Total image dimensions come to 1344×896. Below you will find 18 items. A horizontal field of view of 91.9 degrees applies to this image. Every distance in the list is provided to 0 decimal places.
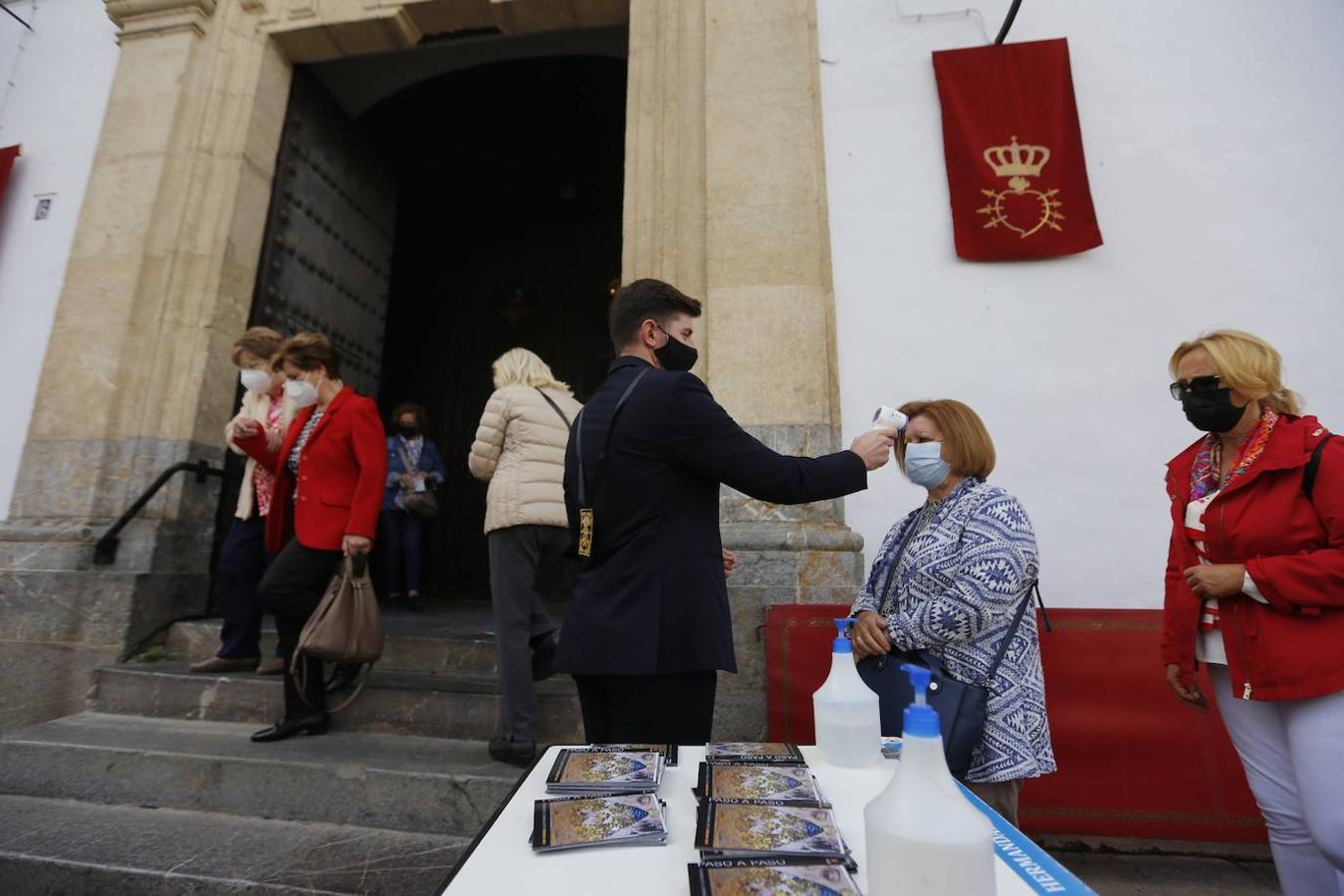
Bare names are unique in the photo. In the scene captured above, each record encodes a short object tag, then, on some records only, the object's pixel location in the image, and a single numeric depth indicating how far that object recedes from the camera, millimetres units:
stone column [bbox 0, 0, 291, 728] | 3865
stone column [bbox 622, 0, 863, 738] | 3281
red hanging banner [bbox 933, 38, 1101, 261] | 3648
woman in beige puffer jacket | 2789
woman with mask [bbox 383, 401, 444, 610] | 5488
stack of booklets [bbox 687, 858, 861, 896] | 823
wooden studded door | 5141
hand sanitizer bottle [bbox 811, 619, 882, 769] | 1342
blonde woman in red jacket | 1696
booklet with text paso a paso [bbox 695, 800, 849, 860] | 935
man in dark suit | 1587
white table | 883
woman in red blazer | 2992
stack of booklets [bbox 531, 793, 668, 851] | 985
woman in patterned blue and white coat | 1815
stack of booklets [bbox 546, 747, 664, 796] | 1166
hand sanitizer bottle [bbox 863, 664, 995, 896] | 757
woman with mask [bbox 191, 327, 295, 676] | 3660
